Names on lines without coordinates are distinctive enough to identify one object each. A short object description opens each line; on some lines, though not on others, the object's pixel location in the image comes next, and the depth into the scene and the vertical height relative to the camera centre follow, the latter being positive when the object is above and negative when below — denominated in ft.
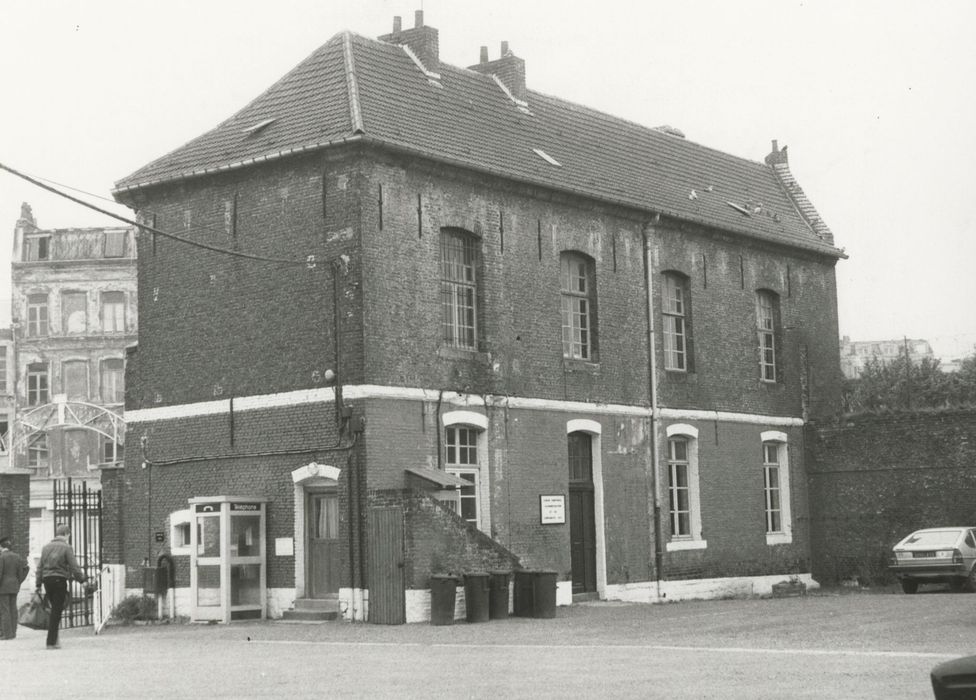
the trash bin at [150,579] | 75.00 -3.49
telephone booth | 70.03 -2.34
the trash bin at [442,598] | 65.00 -4.28
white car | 87.30 -4.17
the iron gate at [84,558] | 73.92 -2.35
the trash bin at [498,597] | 67.10 -4.44
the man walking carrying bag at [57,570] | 60.75 -2.31
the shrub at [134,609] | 75.25 -5.12
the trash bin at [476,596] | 65.67 -4.28
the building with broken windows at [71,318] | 197.26 +28.03
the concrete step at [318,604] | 68.90 -4.68
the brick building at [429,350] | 69.87 +8.70
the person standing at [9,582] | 63.62 -2.92
